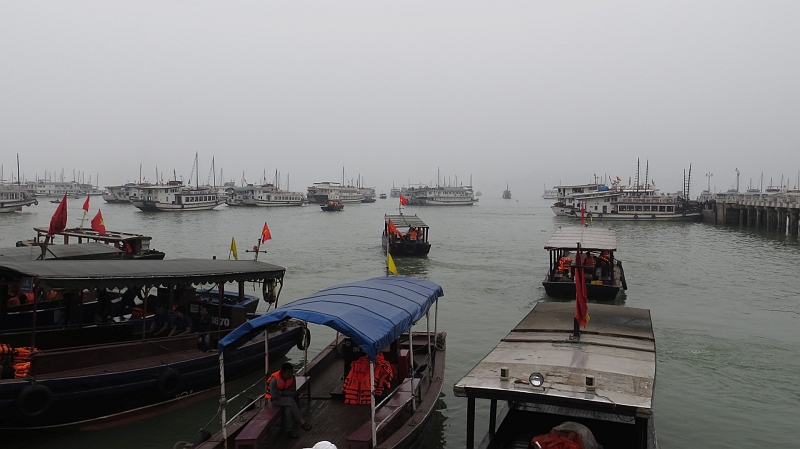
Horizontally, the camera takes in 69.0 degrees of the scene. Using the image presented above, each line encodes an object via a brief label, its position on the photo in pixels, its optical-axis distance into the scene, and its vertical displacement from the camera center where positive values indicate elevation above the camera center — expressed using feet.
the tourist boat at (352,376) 22.45 -9.49
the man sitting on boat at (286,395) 24.24 -8.88
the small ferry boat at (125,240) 61.36 -6.69
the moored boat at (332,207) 294.41 -10.68
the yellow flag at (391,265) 41.09 -5.55
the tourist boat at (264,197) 310.82 -7.07
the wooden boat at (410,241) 104.37 -9.82
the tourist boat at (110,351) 27.78 -9.37
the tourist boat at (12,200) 224.12 -8.41
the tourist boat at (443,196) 363.56 -4.94
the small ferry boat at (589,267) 62.90 -8.93
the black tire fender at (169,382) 31.50 -10.90
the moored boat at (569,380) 20.06 -7.03
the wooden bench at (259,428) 21.49 -9.37
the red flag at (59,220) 43.20 -3.04
